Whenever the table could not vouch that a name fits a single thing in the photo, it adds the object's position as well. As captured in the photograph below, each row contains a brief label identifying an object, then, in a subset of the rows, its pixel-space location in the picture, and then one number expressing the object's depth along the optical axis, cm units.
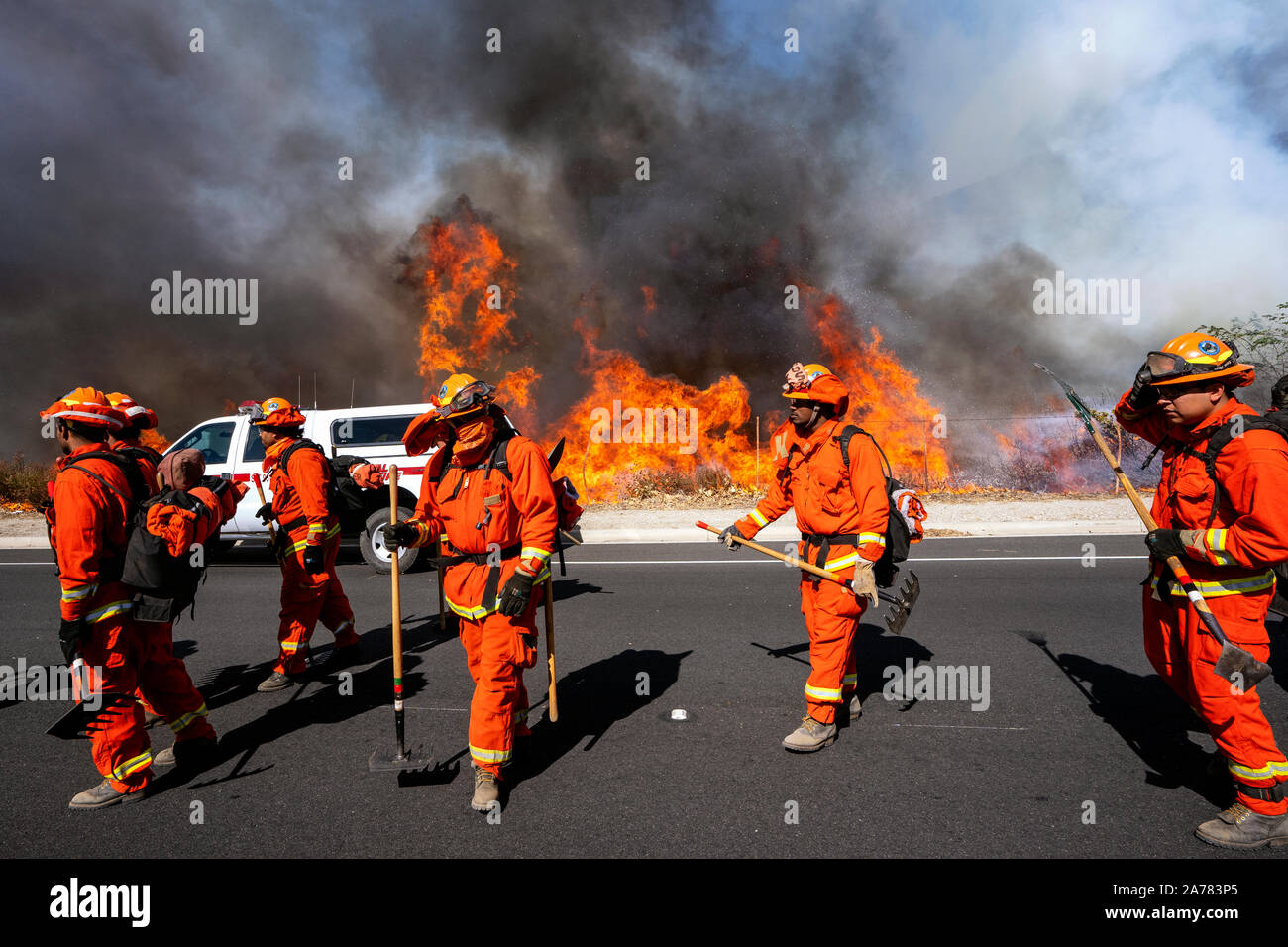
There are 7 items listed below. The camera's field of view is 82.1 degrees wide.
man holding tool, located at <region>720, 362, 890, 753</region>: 365
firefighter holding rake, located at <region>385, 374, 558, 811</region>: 319
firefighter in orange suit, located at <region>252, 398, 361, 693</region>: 489
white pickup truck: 927
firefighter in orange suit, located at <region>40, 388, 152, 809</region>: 304
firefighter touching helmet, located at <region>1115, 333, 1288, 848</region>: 268
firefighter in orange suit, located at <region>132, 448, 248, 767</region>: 326
